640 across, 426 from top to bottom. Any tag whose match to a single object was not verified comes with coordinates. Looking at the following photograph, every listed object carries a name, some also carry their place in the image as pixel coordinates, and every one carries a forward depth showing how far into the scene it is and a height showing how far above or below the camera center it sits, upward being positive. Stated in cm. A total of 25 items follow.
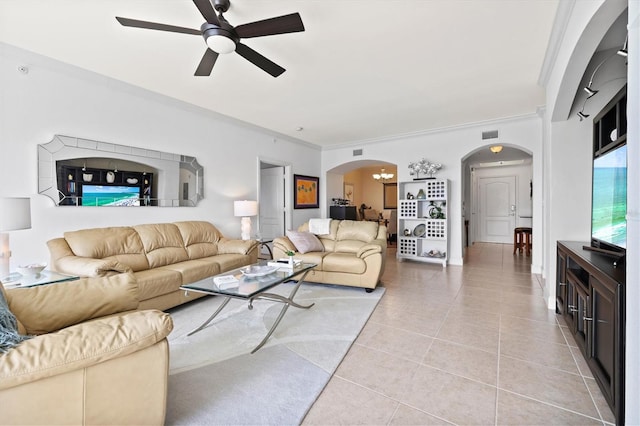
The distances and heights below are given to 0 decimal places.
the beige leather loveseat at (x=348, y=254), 383 -63
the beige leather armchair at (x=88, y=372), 107 -66
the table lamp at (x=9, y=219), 224 -7
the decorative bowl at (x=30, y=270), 235 -48
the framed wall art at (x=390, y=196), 1055 +56
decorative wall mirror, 308 +44
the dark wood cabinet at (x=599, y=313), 142 -65
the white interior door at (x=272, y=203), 640 +18
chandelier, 982 +121
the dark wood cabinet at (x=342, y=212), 729 -3
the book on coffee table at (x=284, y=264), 311 -58
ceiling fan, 195 +130
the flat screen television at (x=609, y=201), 199 +8
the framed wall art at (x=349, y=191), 988 +70
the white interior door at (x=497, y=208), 877 +10
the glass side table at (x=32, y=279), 217 -54
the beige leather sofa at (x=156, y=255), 284 -51
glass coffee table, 233 -64
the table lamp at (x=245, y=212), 476 -2
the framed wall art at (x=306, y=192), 653 +45
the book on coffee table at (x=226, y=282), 244 -62
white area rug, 166 -112
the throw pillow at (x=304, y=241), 440 -47
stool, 682 -68
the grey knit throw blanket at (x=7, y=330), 111 -50
